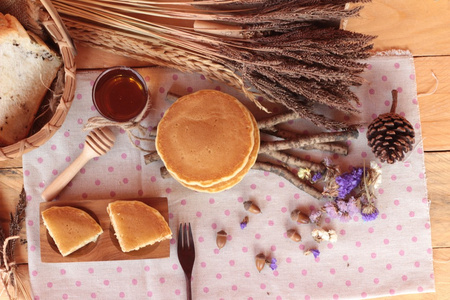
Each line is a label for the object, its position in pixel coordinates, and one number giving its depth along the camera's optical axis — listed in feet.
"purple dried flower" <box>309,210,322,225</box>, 2.67
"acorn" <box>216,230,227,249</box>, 2.67
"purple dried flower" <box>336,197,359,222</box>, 2.65
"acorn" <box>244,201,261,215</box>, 2.66
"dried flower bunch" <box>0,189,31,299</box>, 2.68
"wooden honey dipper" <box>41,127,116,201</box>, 2.63
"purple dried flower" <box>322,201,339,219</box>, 2.65
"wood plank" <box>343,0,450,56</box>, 2.70
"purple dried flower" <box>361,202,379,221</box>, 2.64
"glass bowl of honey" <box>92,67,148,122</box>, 2.56
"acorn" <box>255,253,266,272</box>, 2.66
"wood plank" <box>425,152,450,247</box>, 2.73
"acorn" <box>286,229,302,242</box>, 2.66
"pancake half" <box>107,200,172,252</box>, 2.59
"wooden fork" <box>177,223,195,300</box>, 2.66
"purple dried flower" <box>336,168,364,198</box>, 2.64
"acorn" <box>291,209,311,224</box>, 2.66
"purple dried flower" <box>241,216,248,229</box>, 2.68
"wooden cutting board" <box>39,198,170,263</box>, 2.63
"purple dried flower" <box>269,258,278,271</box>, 2.67
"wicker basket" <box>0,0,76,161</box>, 2.42
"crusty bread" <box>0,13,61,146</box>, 2.40
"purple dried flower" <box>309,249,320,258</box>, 2.67
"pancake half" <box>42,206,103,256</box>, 2.60
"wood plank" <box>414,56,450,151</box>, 2.72
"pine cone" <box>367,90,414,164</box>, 2.53
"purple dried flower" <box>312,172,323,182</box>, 2.67
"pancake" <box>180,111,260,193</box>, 2.58
